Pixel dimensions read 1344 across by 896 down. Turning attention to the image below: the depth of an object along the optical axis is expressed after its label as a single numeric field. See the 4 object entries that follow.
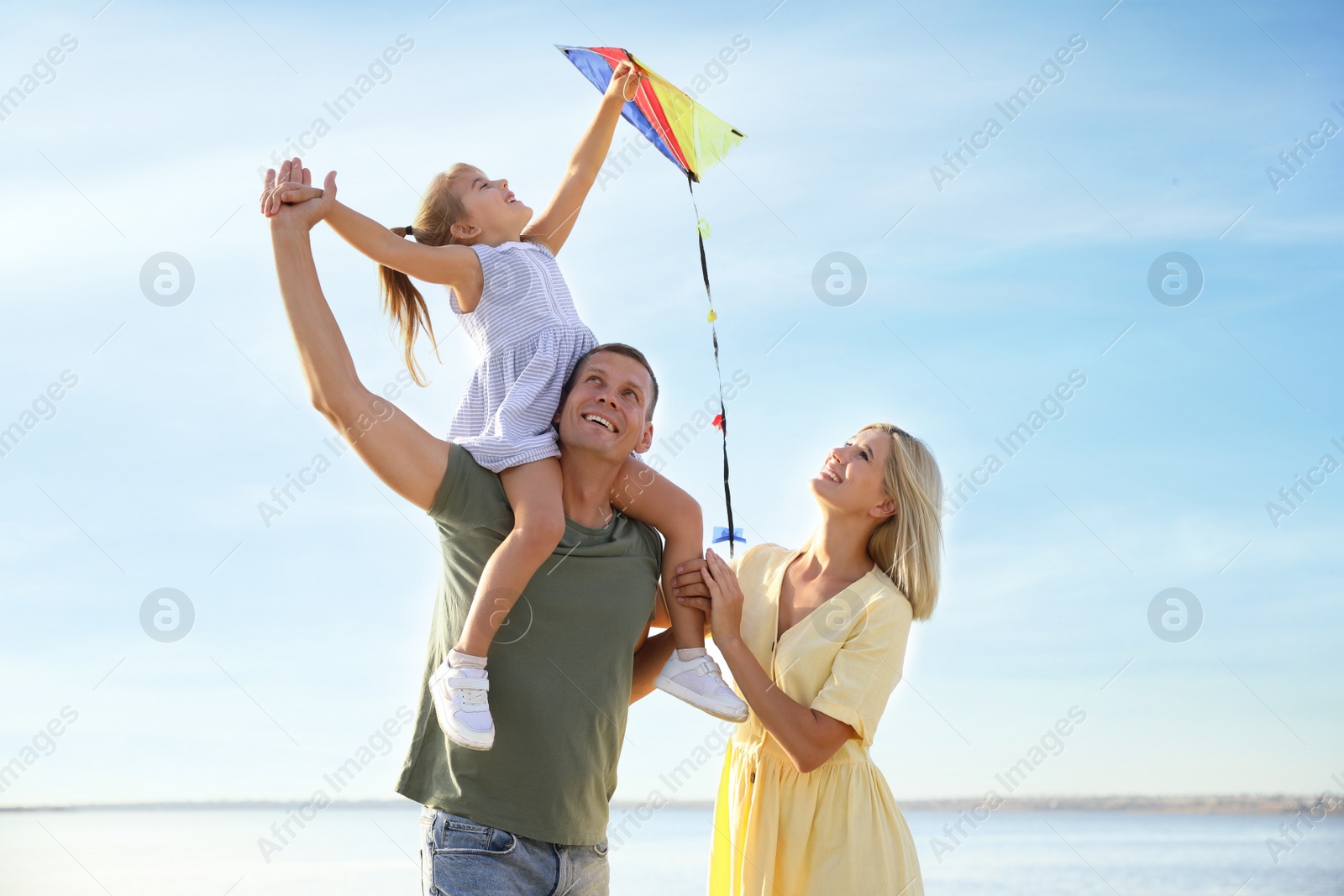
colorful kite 3.26
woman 2.63
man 2.22
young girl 2.31
